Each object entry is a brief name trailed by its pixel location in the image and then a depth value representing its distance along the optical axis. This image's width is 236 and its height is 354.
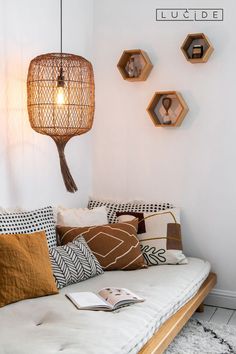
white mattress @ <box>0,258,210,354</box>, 2.05
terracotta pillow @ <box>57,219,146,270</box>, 3.26
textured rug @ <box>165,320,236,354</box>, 2.93
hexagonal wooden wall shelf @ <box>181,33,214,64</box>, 3.58
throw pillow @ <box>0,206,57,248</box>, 2.88
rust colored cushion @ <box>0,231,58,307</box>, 2.57
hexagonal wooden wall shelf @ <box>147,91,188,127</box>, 3.72
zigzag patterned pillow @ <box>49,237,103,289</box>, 2.91
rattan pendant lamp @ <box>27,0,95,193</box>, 3.16
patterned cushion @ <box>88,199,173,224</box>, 3.74
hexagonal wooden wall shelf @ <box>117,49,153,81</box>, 3.80
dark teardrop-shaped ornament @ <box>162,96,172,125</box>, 3.78
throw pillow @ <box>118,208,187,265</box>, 3.47
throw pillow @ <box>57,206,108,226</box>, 3.41
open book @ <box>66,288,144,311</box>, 2.51
